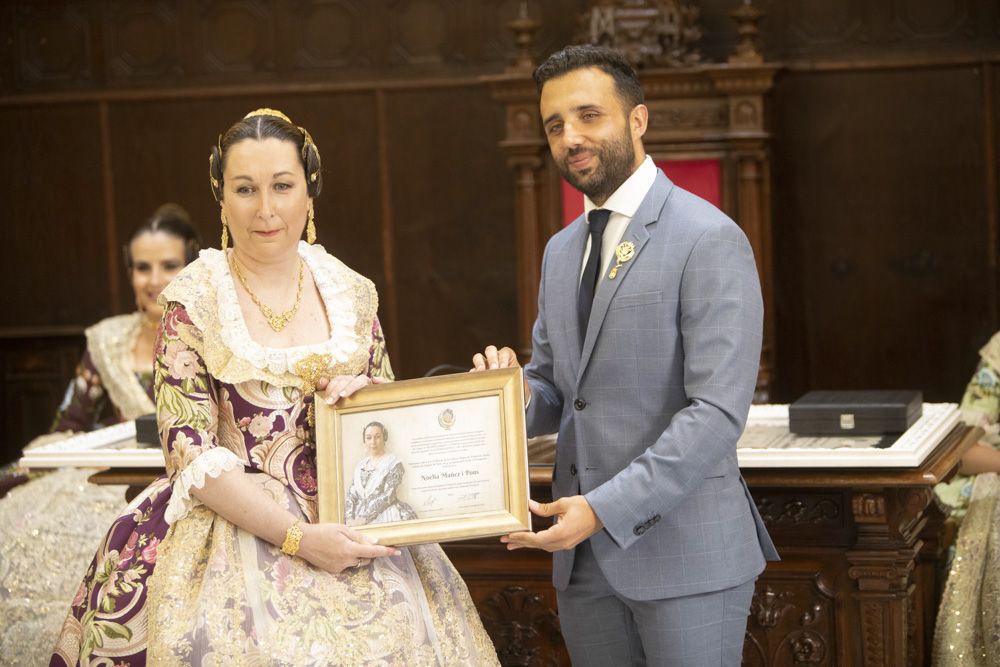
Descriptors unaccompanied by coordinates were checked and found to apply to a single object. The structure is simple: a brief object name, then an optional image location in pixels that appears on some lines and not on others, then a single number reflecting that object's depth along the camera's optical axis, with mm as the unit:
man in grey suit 2445
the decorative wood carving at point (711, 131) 5812
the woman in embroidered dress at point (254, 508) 2428
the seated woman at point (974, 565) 3656
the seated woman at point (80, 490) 3916
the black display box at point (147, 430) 3750
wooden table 3254
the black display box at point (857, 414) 3439
